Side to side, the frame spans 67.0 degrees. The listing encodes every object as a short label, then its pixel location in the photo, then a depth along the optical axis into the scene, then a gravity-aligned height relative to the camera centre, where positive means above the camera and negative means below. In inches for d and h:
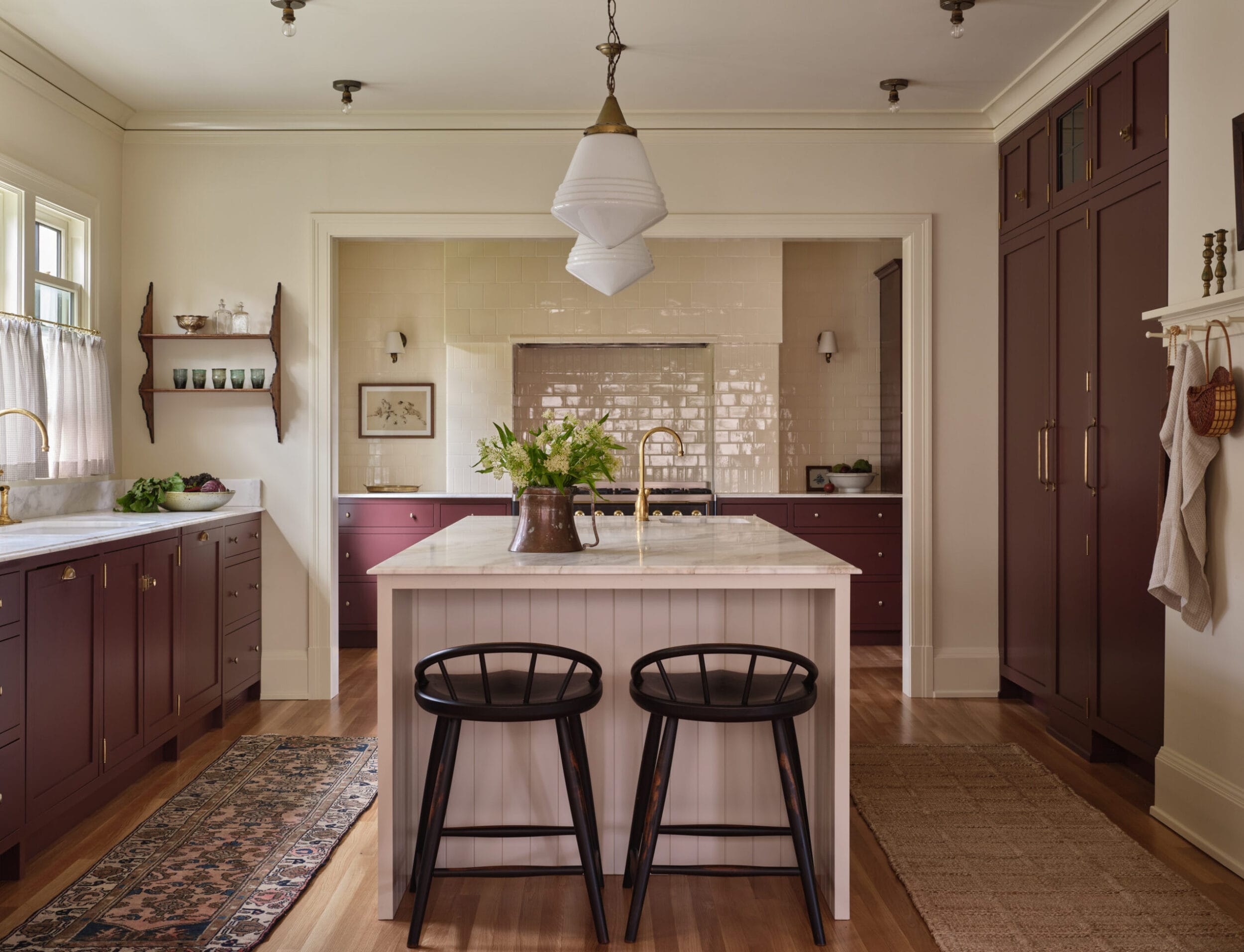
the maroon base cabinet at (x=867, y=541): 241.4 -19.2
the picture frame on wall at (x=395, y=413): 275.9 +15.9
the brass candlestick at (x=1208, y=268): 110.3 +23.6
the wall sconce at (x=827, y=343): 269.9 +35.6
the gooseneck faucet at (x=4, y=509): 135.9 -6.2
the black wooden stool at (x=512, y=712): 87.5 -22.8
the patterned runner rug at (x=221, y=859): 93.0 -45.9
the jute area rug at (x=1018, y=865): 92.3 -45.7
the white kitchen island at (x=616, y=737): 106.7 -30.8
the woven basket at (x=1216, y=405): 106.5 +7.1
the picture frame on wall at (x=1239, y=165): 106.7 +34.4
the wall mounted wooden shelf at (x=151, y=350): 181.0 +22.7
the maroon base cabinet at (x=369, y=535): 238.4 -17.4
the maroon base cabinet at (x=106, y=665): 105.9 -27.3
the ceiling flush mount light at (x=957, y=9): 135.0 +66.3
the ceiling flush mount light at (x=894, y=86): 165.3 +67.5
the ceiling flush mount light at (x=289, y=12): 134.3 +65.2
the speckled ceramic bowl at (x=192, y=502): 164.4 -6.1
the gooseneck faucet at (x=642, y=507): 144.6 -6.2
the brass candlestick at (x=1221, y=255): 109.6 +24.8
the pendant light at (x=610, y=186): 98.6 +29.8
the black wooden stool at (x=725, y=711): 88.1 -22.9
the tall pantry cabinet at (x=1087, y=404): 131.2 +10.1
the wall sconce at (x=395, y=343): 268.1 +35.5
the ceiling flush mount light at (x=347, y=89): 165.0 +67.1
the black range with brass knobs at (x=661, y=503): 248.5 -9.6
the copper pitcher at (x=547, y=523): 104.8 -6.2
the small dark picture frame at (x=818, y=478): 274.5 -3.3
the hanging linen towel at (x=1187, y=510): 110.4 -5.1
